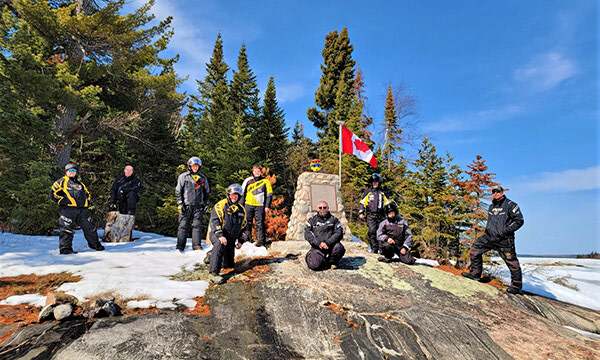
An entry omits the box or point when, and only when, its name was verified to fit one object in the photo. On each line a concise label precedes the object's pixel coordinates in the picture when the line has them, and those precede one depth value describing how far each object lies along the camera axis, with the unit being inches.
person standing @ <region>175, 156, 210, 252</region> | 278.8
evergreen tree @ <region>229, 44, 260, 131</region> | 898.1
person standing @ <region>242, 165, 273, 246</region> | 308.7
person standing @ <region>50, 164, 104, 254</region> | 246.2
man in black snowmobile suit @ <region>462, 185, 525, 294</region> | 223.6
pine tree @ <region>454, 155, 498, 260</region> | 529.0
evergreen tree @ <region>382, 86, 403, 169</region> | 898.1
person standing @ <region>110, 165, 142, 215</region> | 319.6
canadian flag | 450.3
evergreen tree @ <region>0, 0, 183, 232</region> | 355.6
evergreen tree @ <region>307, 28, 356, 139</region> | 1011.3
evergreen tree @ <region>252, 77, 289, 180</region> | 816.8
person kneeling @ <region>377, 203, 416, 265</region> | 270.7
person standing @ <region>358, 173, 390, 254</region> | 315.3
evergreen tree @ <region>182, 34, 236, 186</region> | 647.8
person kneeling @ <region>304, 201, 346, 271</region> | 233.1
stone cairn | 366.6
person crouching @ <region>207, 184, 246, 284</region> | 207.2
